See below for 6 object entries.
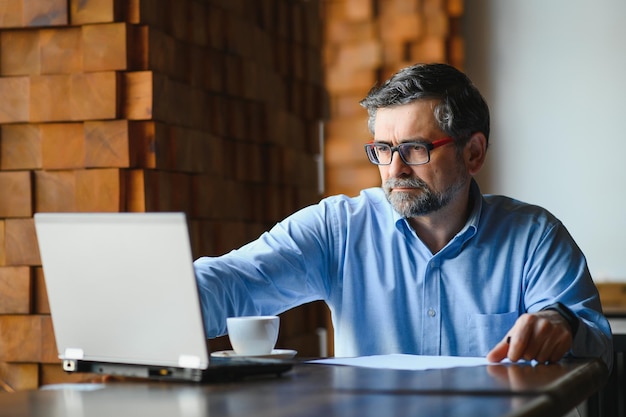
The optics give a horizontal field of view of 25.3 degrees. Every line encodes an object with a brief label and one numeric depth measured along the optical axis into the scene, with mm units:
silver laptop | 1972
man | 2586
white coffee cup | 2288
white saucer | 2287
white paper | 2215
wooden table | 1831
